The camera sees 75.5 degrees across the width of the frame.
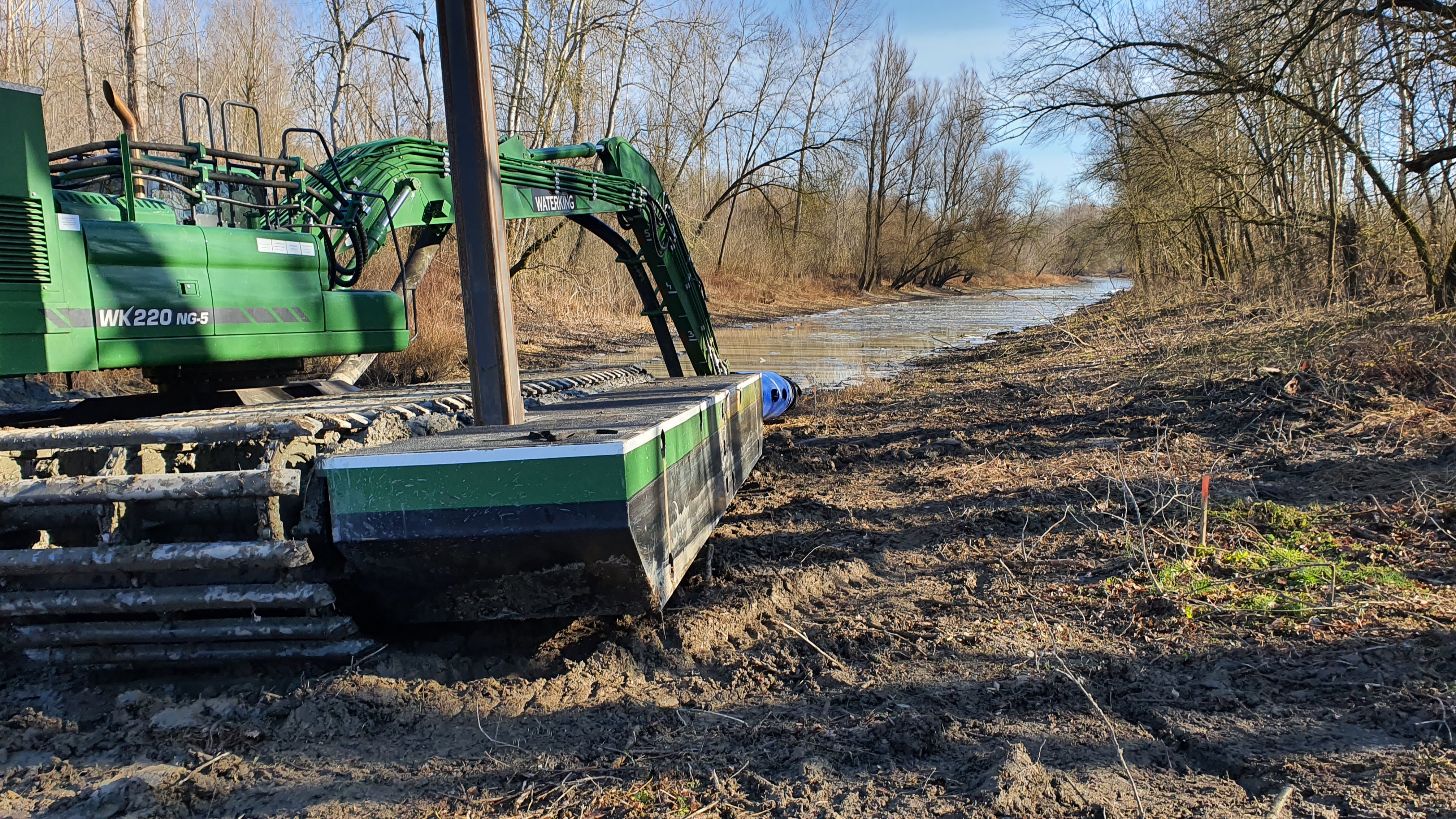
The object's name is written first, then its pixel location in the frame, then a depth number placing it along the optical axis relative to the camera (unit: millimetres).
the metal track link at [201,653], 3551
